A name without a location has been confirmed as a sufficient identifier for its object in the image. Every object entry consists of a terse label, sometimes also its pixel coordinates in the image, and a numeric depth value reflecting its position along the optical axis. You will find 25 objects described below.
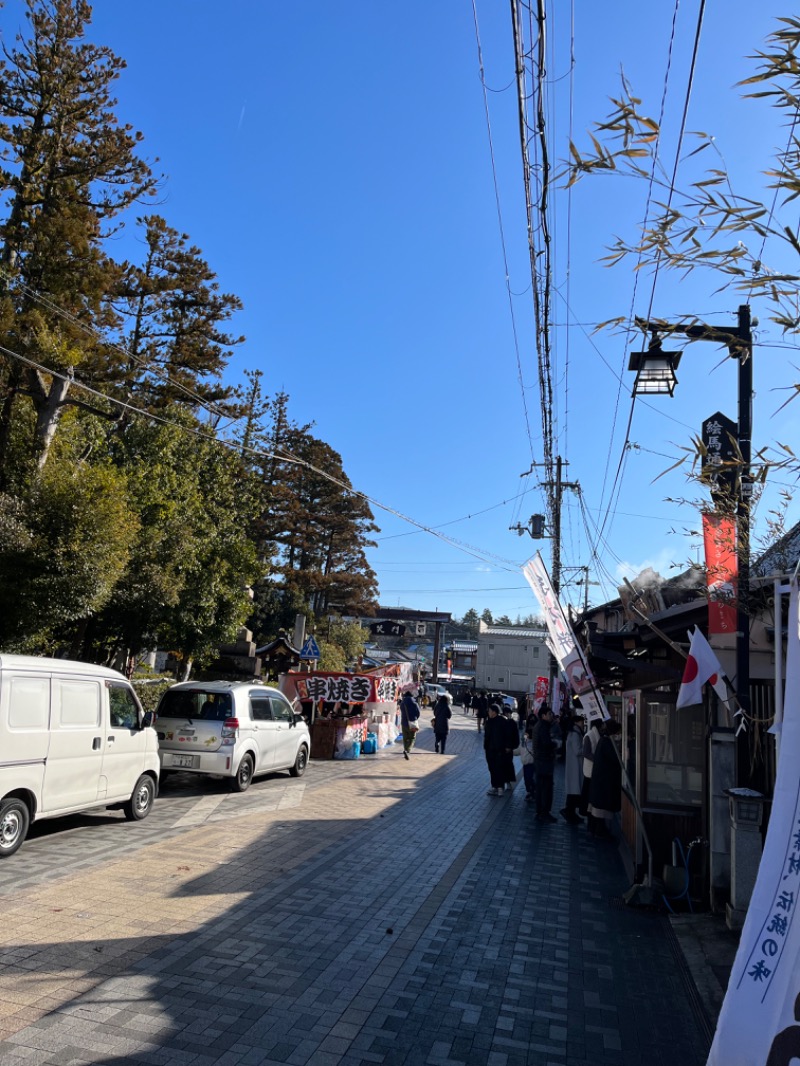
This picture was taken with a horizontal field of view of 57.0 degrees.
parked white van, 7.27
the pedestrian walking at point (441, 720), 20.38
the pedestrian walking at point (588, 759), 11.21
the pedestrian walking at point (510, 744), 13.40
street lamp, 3.38
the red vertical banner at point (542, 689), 32.16
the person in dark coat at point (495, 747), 13.34
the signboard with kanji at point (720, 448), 5.28
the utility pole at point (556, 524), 26.23
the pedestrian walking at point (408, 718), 18.81
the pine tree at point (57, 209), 13.66
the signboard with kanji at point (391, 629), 42.06
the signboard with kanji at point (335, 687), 19.38
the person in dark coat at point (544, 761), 12.01
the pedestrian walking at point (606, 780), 10.06
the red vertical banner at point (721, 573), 5.96
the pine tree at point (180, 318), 21.59
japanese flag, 6.87
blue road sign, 19.64
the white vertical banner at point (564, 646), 8.69
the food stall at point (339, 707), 18.38
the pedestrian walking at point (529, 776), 13.41
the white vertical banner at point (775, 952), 2.71
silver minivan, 11.75
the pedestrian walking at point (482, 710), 31.80
